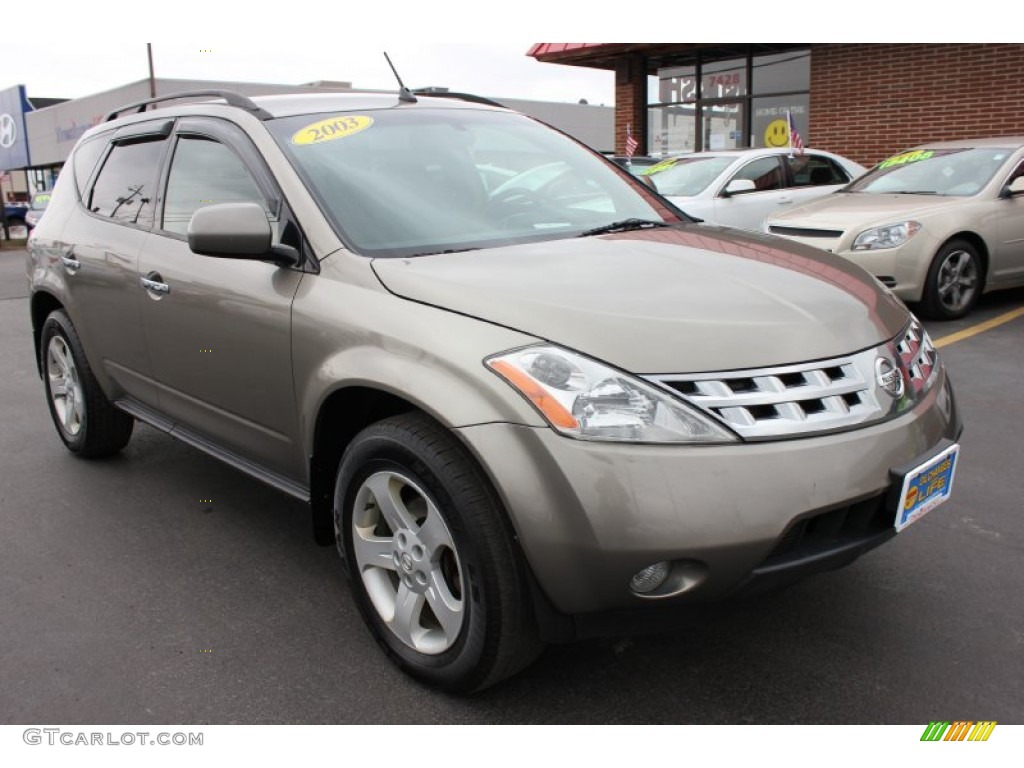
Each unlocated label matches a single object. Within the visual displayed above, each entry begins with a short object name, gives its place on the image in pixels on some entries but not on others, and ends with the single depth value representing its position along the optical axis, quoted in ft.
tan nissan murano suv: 7.16
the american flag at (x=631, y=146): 54.13
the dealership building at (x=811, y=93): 41.01
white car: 31.83
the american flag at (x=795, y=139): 39.06
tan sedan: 23.80
